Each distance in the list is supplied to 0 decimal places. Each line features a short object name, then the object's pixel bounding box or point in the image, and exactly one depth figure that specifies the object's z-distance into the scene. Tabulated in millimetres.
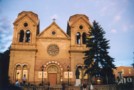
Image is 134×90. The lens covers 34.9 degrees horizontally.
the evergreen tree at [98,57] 32781
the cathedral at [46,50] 38438
